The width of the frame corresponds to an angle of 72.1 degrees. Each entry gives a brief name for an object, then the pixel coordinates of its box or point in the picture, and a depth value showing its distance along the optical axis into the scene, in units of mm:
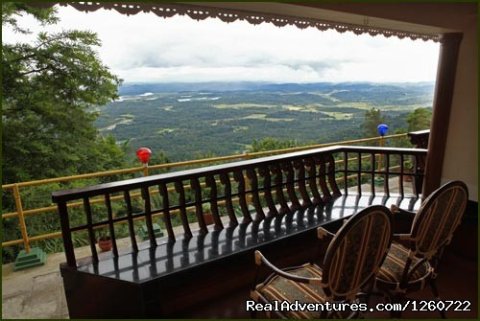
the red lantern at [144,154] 4004
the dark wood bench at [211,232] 1836
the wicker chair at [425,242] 1652
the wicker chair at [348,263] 1358
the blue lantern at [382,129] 5551
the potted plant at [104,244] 3536
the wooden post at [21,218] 3196
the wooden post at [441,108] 2539
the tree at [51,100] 5762
